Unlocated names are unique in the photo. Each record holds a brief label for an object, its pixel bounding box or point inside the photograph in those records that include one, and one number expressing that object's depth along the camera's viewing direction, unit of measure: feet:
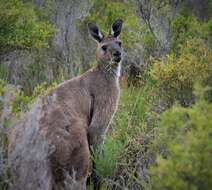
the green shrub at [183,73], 41.39
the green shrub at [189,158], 24.85
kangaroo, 32.04
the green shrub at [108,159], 40.47
